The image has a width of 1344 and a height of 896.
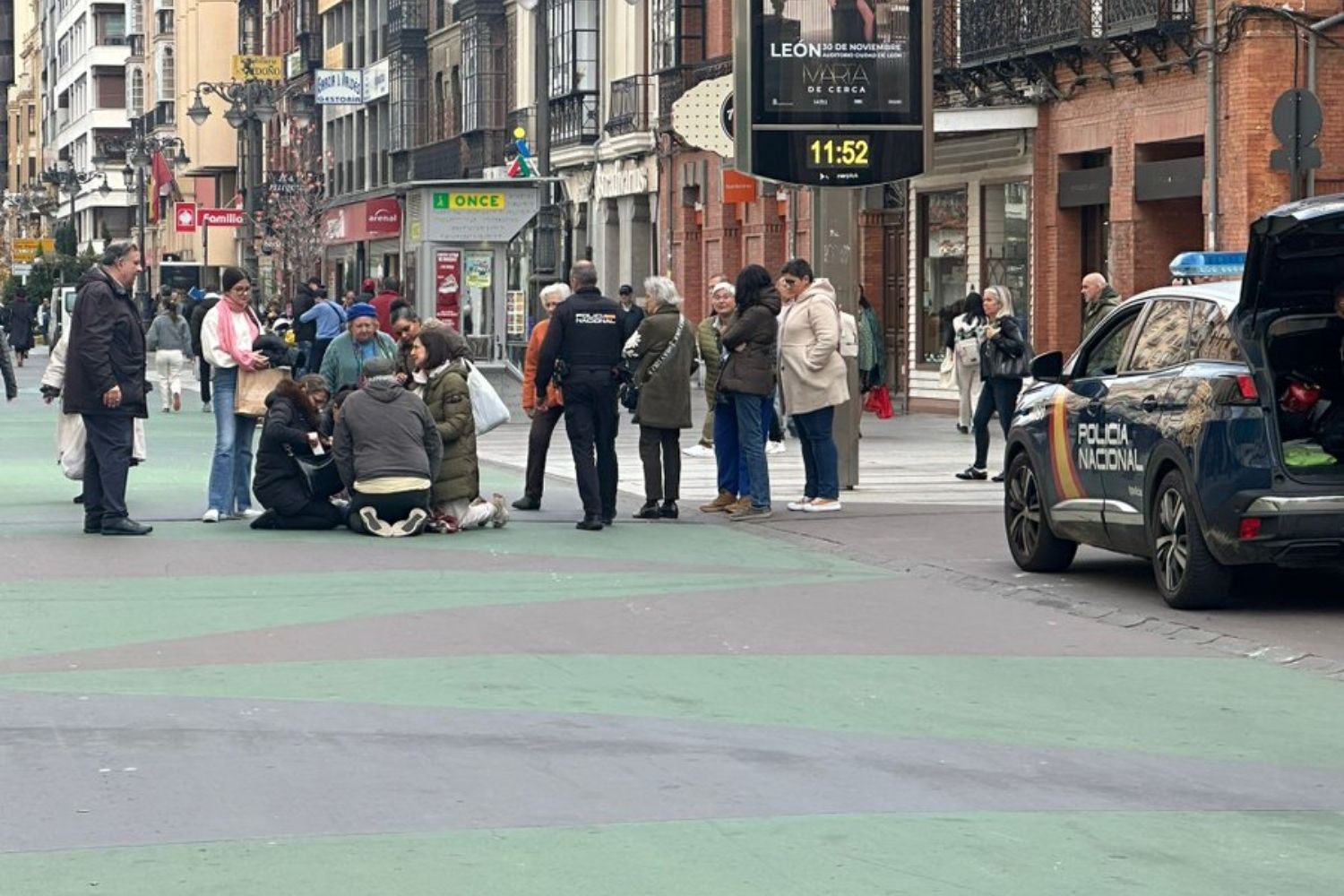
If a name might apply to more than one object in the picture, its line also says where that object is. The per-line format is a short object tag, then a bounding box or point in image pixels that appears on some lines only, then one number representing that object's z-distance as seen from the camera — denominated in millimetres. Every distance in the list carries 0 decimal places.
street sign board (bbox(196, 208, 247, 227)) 71625
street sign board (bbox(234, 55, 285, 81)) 86194
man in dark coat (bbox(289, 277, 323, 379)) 35406
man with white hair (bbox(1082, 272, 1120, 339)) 23281
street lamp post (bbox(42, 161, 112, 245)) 115438
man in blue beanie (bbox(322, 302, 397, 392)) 20578
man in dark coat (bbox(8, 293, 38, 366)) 67312
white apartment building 138500
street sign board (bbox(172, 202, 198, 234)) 73500
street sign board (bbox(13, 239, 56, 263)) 113812
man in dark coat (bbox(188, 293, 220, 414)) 39406
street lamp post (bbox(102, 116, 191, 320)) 81312
